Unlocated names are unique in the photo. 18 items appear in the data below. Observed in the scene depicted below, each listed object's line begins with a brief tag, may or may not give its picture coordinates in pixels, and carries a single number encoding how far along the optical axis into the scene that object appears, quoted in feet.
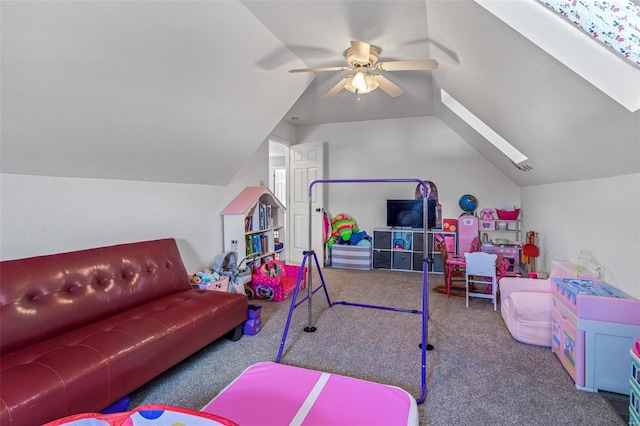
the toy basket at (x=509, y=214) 15.57
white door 18.21
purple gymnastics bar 6.51
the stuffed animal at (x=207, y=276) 10.64
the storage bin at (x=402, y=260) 17.07
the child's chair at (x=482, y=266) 11.46
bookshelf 12.59
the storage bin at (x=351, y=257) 17.42
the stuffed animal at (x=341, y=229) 18.12
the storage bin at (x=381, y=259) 17.43
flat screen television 17.20
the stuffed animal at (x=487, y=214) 16.24
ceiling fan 7.66
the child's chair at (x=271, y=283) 12.35
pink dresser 6.27
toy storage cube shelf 16.75
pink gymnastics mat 5.03
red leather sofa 4.75
